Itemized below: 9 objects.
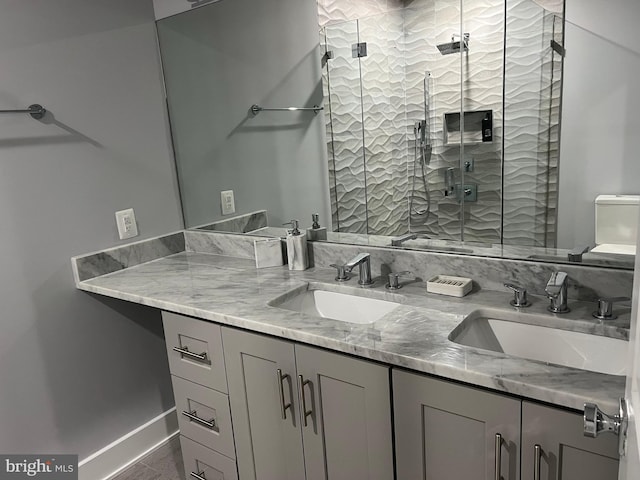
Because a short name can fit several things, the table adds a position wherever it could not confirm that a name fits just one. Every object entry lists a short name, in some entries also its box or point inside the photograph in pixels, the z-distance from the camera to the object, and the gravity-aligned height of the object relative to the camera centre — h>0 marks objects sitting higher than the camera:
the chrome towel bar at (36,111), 1.77 +0.22
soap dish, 1.50 -0.43
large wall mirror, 1.35 +0.08
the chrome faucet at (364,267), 1.64 -0.39
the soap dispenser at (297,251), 1.88 -0.36
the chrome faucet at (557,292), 1.27 -0.40
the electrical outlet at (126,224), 2.10 -0.24
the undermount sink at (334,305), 1.60 -0.50
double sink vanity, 1.01 -0.53
